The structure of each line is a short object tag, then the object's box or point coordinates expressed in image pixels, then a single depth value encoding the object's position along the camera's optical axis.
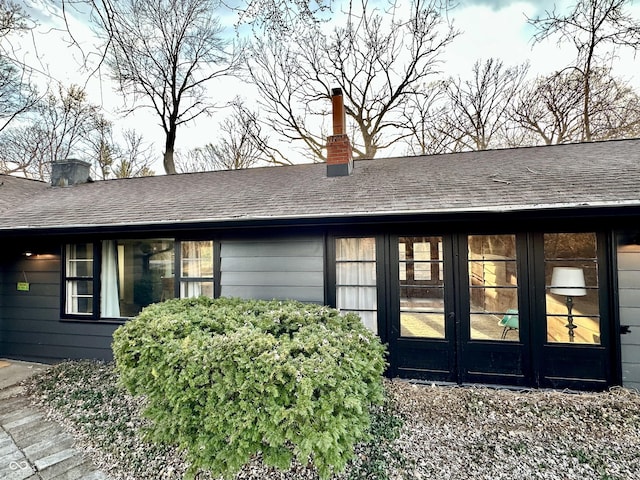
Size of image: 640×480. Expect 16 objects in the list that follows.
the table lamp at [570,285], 3.55
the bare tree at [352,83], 10.09
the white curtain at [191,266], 4.52
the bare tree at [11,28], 2.21
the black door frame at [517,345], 3.49
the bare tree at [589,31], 7.89
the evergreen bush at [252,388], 1.98
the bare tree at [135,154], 13.31
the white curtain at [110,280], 4.82
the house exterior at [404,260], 3.49
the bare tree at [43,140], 10.56
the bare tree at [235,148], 12.12
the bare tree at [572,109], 8.60
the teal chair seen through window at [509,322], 3.68
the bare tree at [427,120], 10.75
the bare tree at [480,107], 10.56
